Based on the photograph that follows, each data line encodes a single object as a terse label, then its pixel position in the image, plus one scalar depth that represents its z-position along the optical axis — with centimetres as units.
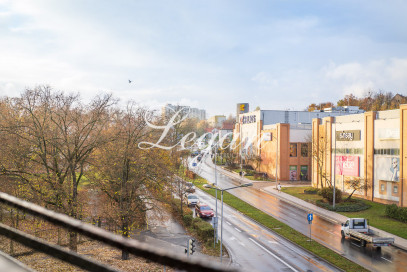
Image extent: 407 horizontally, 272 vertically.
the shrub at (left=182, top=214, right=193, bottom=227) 3065
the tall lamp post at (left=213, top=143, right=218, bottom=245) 2340
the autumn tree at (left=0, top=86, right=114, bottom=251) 1841
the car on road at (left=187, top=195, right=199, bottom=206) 3934
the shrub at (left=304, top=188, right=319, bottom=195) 4560
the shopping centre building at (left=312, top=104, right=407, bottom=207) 3556
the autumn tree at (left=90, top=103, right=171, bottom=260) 2031
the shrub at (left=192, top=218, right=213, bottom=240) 2602
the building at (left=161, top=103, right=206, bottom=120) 4879
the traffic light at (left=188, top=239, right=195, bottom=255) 1752
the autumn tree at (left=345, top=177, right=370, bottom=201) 3855
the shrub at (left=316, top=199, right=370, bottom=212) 3581
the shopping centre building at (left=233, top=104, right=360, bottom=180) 5938
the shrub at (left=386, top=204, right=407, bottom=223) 3044
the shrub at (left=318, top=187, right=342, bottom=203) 3797
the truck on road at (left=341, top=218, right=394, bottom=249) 2314
